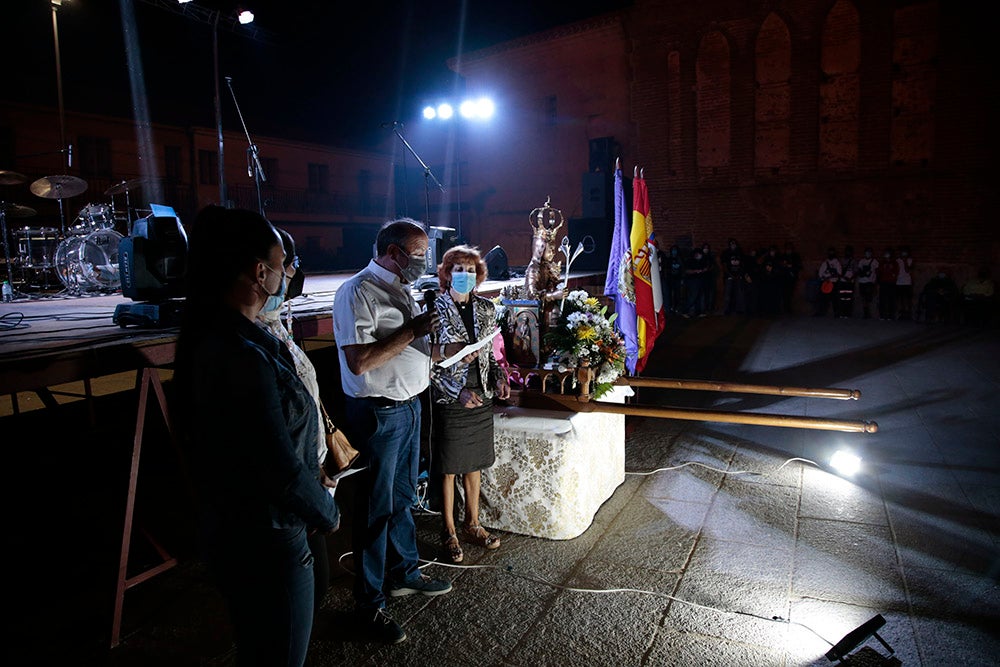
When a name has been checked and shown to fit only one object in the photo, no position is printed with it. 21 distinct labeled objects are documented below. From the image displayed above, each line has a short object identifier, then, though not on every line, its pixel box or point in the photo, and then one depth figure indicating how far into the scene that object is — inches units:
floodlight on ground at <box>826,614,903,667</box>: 108.2
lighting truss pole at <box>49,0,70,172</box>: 646.5
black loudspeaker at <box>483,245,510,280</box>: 404.2
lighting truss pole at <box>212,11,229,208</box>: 365.2
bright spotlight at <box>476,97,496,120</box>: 859.6
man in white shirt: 116.8
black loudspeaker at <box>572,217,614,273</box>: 601.6
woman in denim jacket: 65.3
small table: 159.9
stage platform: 128.0
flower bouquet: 182.9
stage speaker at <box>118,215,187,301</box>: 162.9
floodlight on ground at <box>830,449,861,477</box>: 205.2
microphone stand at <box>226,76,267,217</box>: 324.5
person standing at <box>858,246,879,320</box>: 598.2
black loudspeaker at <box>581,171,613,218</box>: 653.9
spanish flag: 255.4
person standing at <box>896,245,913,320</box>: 582.5
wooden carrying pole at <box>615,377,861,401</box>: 162.4
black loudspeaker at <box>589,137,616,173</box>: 788.6
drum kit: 367.6
